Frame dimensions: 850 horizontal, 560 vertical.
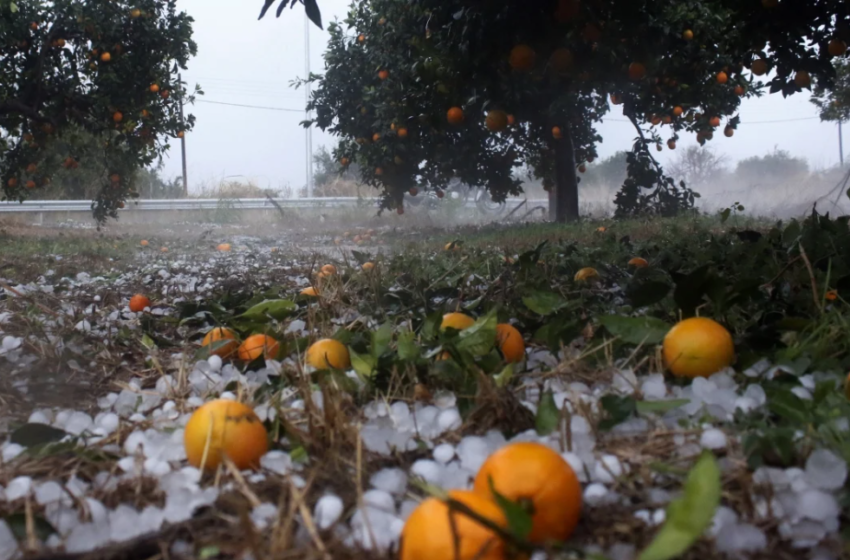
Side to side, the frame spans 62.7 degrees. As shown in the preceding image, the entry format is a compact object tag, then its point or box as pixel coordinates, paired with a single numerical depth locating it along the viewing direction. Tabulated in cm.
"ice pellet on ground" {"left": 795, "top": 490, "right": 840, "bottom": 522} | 69
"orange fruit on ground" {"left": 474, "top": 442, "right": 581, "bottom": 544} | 67
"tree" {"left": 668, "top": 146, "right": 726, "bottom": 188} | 1404
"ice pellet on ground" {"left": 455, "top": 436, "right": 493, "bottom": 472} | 85
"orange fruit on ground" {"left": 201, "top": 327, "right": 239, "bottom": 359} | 146
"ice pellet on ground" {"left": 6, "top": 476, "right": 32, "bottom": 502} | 83
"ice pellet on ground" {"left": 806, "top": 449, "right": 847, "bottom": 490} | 73
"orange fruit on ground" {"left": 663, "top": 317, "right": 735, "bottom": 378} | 111
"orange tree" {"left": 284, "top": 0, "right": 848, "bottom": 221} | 233
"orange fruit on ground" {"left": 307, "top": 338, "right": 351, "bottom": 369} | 129
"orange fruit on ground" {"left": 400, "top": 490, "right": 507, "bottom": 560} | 60
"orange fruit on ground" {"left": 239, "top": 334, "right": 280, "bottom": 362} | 139
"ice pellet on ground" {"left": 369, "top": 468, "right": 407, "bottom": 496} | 80
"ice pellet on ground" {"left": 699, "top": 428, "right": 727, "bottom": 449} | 84
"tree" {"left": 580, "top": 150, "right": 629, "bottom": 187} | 1623
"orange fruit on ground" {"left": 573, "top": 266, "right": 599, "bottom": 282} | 201
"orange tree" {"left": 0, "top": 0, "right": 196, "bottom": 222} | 654
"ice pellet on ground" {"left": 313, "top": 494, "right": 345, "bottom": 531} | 72
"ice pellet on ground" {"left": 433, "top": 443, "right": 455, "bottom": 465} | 88
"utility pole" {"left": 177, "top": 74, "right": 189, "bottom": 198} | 1306
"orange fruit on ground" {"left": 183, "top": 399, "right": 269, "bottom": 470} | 87
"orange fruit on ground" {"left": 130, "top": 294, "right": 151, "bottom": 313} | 222
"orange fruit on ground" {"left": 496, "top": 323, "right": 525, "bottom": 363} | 127
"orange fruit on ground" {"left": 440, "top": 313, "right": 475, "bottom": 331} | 140
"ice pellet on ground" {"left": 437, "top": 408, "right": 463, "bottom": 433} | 98
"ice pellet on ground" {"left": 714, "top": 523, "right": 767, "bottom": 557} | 66
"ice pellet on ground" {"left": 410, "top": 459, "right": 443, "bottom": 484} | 82
